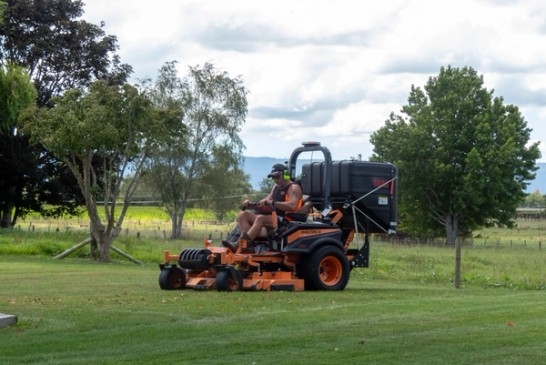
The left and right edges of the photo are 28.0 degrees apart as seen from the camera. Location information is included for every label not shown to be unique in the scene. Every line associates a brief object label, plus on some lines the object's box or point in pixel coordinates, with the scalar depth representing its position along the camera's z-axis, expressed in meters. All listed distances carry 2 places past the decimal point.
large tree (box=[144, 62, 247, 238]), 65.88
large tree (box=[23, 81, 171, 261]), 33.72
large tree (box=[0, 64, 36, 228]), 53.88
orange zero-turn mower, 19.77
